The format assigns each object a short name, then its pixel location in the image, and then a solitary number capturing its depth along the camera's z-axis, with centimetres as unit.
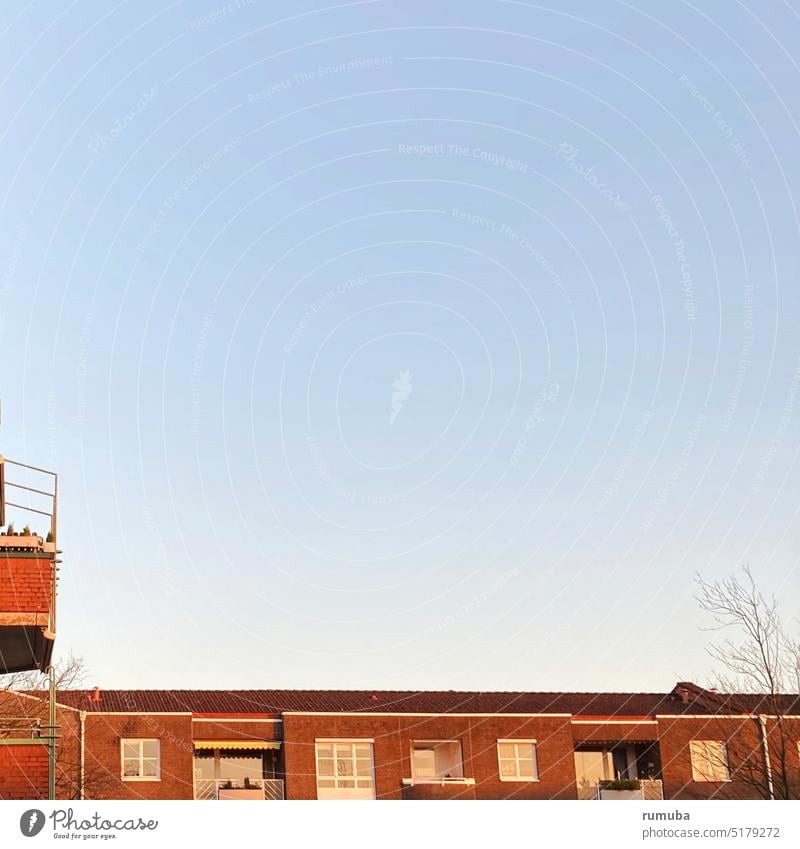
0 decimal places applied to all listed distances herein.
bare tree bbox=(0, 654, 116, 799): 3216
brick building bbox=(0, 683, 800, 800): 3625
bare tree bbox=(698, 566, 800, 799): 2930
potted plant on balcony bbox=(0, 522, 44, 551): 1681
